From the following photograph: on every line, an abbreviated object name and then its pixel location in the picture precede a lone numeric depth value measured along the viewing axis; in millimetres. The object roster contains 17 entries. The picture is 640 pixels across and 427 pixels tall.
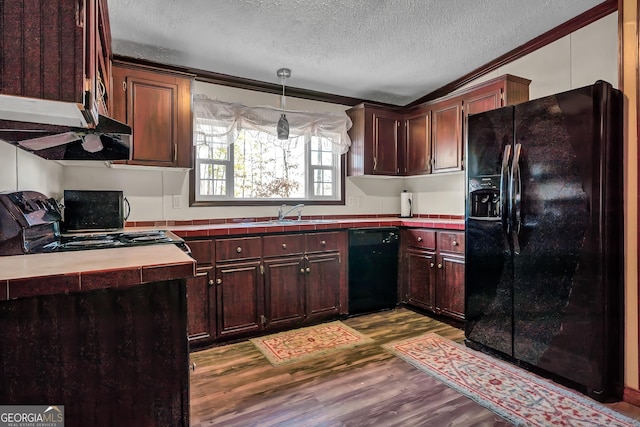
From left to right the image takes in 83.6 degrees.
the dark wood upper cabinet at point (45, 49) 1038
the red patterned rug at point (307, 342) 2648
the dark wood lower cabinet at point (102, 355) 1035
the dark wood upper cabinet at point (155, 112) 2701
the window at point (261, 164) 3398
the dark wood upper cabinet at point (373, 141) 3908
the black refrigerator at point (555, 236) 2031
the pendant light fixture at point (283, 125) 3428
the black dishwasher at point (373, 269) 3496
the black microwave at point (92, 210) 2574
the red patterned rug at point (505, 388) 1862
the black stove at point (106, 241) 1544
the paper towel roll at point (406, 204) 4316
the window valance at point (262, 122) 3270
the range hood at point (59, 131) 1184
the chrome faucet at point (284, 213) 3651
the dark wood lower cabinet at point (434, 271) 3158
